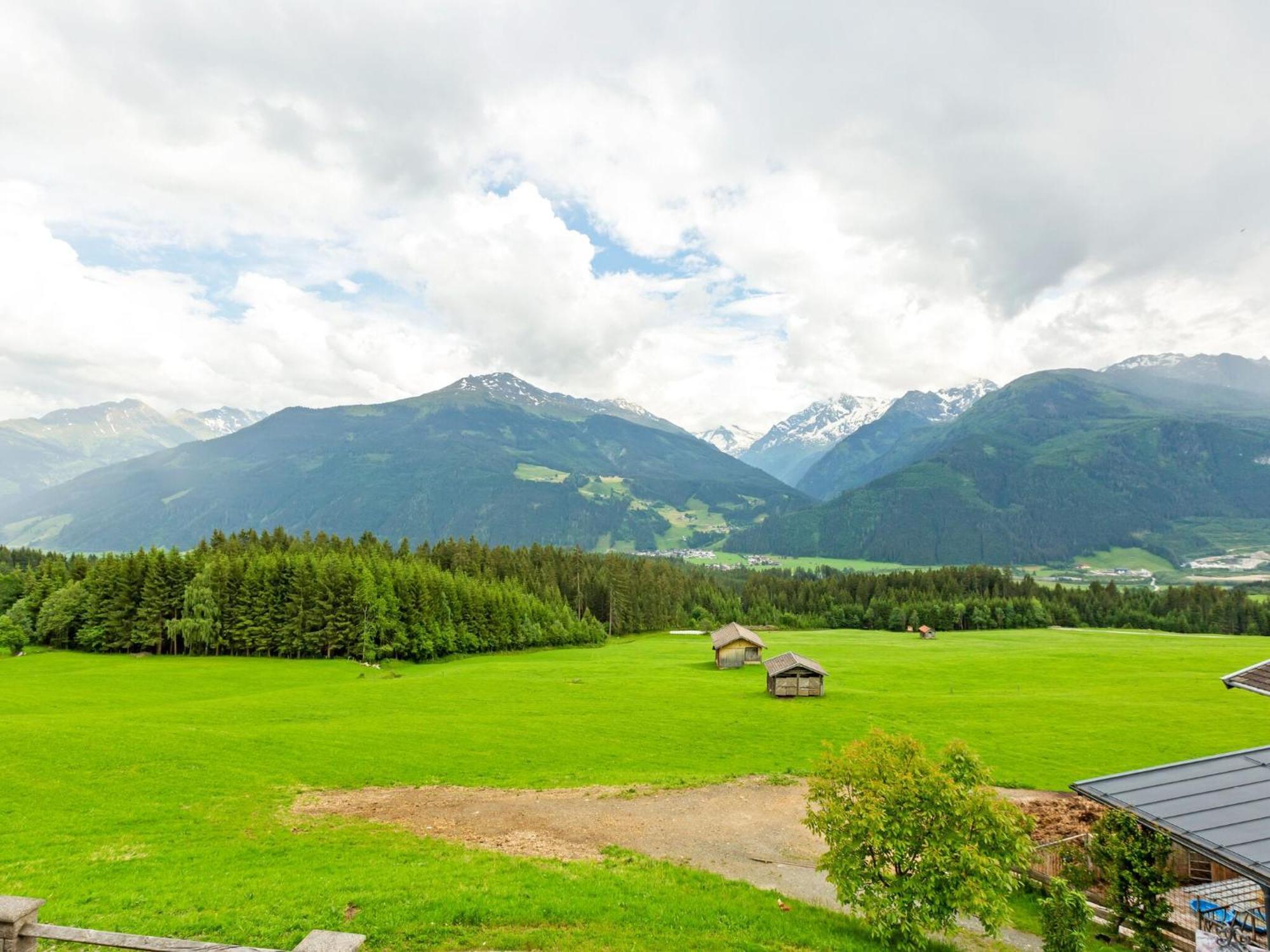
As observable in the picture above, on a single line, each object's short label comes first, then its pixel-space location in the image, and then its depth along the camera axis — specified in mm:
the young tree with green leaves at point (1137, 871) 20062
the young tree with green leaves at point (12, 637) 89875
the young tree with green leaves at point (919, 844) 18703
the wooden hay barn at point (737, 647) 88375
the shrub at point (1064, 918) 18250
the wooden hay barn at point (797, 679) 64438
